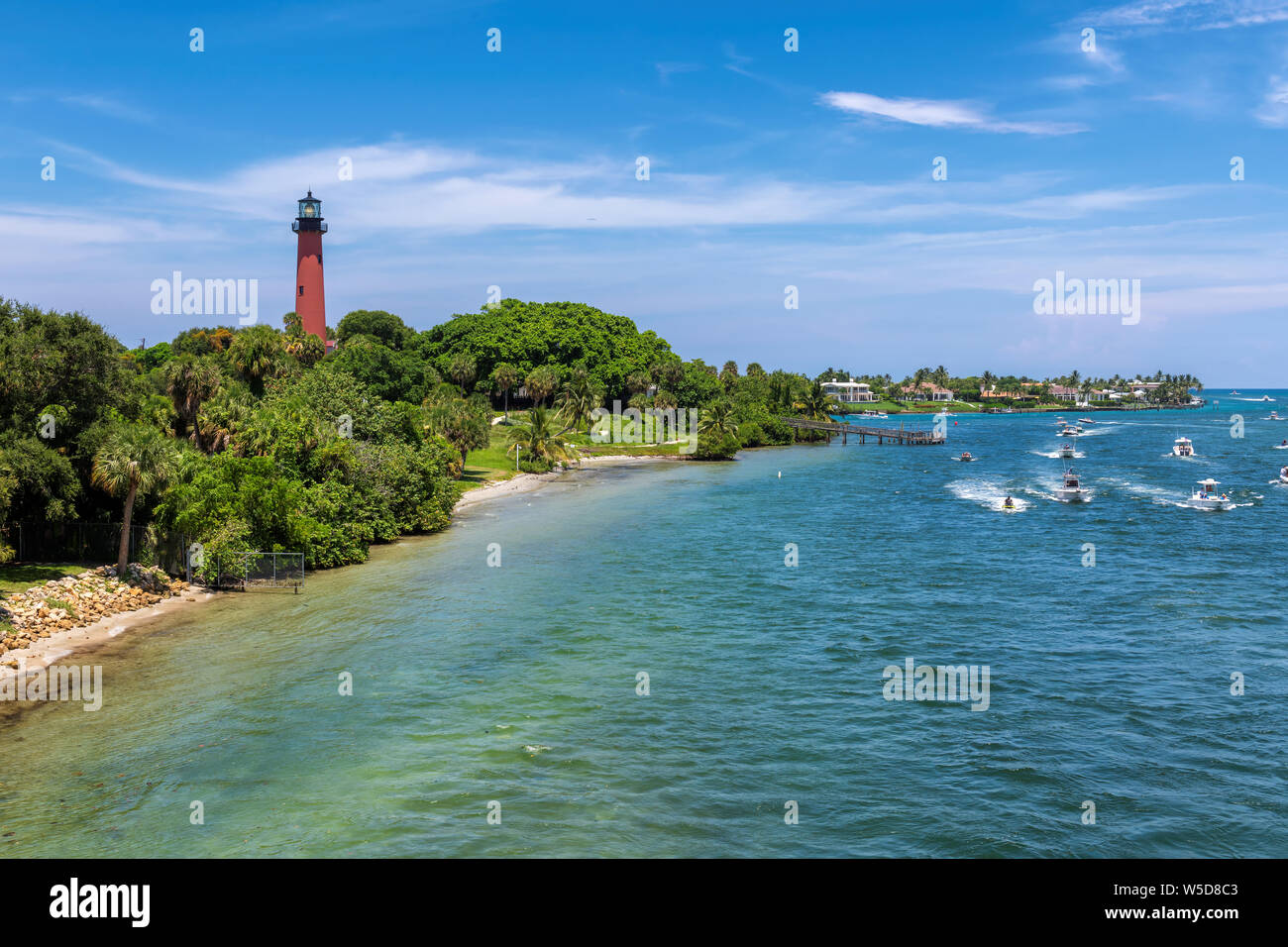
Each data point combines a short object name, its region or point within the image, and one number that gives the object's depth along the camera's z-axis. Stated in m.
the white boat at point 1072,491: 85.56
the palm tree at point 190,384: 55.25
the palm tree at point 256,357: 67.00
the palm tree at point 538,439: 106.88
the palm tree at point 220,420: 54.62
